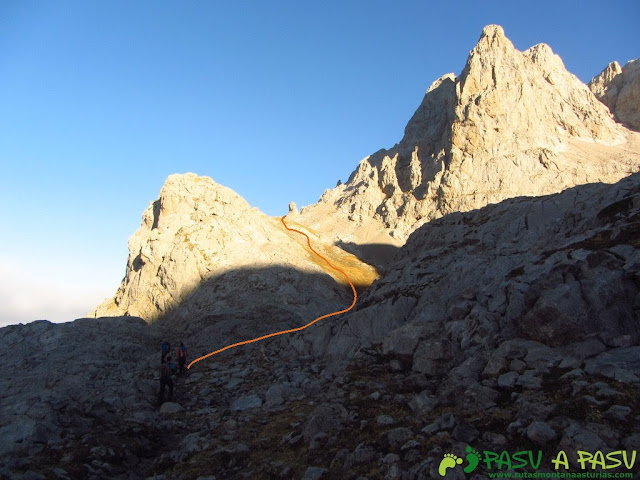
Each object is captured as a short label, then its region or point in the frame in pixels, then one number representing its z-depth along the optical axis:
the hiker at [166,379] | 21.30
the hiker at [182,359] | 25.86
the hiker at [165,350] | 25.02
